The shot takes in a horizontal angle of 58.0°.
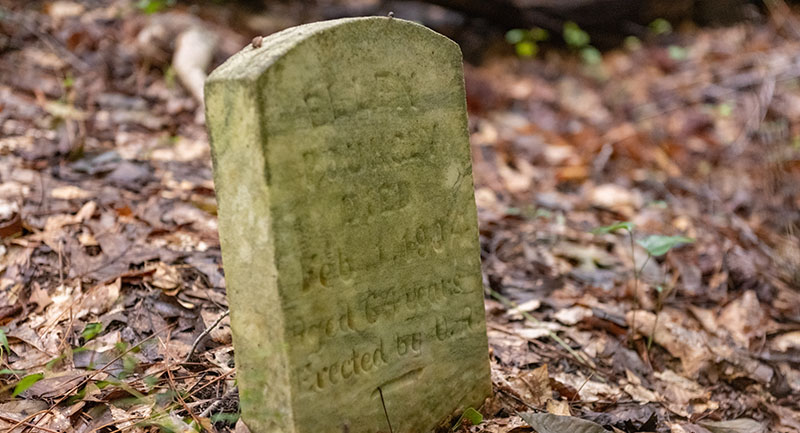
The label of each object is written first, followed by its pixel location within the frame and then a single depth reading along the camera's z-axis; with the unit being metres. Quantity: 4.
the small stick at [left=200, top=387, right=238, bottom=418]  2.11
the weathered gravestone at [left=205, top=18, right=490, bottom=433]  1.79
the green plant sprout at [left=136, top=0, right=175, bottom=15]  5.31
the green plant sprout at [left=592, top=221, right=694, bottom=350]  2.84
